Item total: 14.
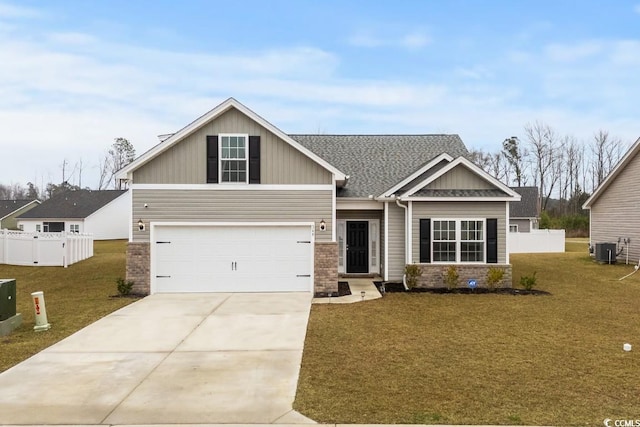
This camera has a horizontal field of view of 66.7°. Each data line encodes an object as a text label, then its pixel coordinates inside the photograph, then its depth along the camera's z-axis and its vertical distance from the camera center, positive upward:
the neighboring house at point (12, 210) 50.22 +1.67
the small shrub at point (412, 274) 14.64 -1.54
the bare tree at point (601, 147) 53.09 +8.27
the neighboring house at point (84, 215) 42.84 +0.90
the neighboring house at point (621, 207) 20.97 +0.70
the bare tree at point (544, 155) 52.97 +7.52
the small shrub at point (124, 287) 14.07 -1.79
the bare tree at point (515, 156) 55.78 +7.73
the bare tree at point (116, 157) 66.00 +9.46
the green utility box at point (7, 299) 9.59 -1.48
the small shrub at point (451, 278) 14.34 -1.62
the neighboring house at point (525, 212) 39.28 +0.87
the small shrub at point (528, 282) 14.33 -1.76
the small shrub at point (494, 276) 14.30 -1.58
